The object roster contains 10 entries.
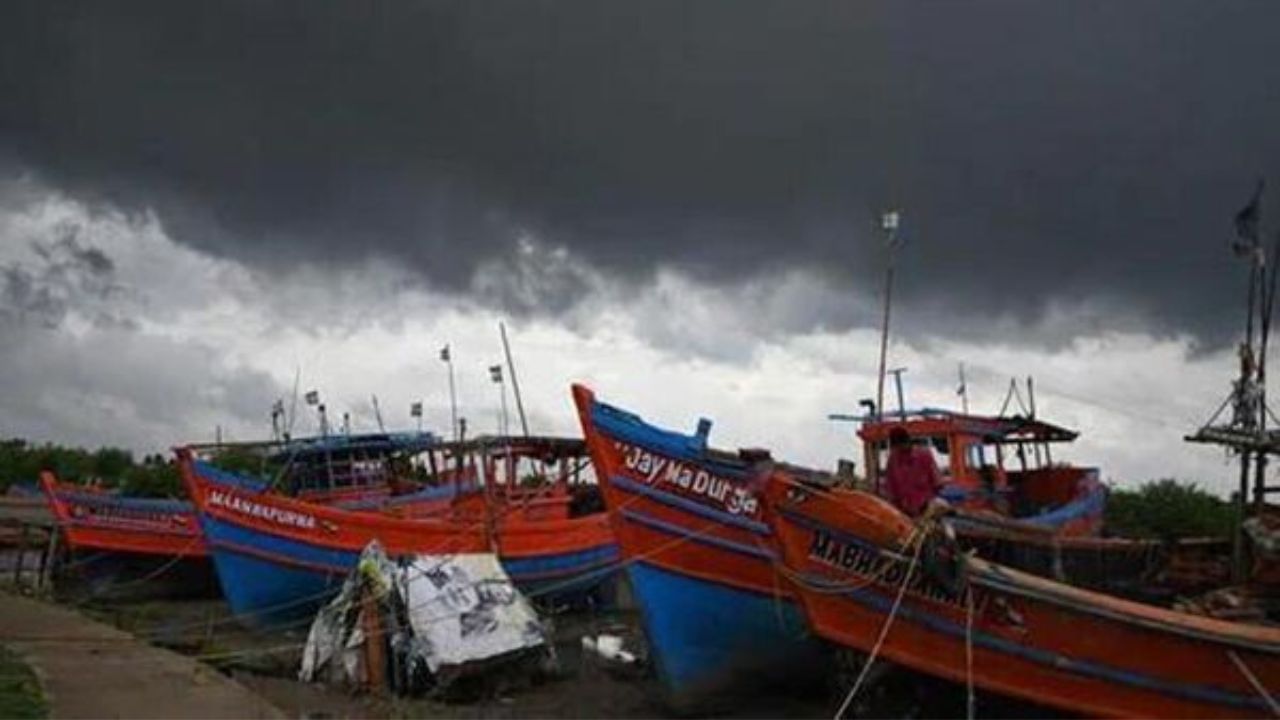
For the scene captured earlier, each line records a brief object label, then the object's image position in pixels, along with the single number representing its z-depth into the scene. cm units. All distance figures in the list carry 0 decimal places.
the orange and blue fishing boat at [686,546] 1295
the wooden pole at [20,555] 2830
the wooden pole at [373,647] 1402
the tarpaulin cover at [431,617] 1377
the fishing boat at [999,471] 1670
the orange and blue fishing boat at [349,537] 1889
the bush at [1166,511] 2970
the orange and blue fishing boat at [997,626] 1075
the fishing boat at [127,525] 2545
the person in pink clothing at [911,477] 1239
